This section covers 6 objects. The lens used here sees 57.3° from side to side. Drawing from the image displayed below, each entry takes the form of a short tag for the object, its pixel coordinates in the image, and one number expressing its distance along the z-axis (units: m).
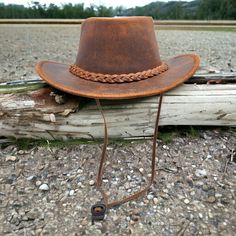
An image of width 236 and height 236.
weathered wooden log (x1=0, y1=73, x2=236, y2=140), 0.43
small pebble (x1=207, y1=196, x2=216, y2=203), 0.35
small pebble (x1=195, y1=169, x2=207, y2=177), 0.40
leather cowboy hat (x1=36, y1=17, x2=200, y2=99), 0.40
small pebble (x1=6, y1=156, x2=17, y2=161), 0.44
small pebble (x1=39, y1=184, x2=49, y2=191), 0.38
